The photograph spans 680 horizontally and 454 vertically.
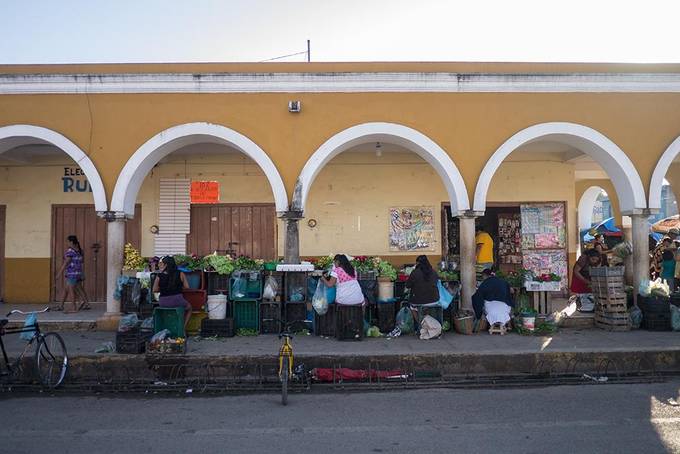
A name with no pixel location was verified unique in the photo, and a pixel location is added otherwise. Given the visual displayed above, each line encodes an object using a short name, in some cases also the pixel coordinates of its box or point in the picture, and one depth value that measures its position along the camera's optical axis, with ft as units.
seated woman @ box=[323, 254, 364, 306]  29.32
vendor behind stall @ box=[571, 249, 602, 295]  35.47
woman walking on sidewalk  36.11
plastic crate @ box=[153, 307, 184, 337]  27.91
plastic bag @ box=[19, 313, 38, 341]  23.73
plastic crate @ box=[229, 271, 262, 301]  30.96
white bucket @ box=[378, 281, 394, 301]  31.55
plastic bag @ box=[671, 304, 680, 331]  31.55
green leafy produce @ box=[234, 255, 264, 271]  31.71
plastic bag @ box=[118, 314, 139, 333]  26.48
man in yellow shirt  38.65
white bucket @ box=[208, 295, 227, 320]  30.40
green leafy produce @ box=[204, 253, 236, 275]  31.04
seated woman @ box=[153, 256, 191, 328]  28.12
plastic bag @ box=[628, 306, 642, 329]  32.27
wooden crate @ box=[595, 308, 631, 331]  31.89
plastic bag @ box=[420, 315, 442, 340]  29.58
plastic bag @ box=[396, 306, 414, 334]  30.94
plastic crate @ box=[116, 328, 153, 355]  26.20
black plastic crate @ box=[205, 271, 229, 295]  31.96
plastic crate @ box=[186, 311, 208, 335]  31.37
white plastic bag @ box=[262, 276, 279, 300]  30.86
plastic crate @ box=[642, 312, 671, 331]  31.73
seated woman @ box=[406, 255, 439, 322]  29.81
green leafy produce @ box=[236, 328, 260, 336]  30.71
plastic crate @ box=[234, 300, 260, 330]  31.14
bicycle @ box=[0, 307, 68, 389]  23.32
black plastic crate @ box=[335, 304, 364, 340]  29.43
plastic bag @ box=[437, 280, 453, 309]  30.35
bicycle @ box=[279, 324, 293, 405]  20.89
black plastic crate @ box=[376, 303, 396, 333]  31.37
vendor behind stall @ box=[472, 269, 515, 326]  30.89
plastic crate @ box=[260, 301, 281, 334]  31.24
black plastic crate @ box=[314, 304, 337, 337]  30.53
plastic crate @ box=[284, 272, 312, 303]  31.71
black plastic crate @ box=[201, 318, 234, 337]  30.17
